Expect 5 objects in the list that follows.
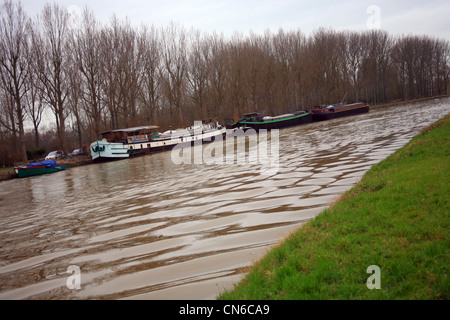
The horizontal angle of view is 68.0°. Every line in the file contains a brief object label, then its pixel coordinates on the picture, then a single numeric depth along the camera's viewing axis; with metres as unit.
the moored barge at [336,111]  53.88
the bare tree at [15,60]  37.16
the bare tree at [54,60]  39.65
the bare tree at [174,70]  53.25
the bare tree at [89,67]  41.78
